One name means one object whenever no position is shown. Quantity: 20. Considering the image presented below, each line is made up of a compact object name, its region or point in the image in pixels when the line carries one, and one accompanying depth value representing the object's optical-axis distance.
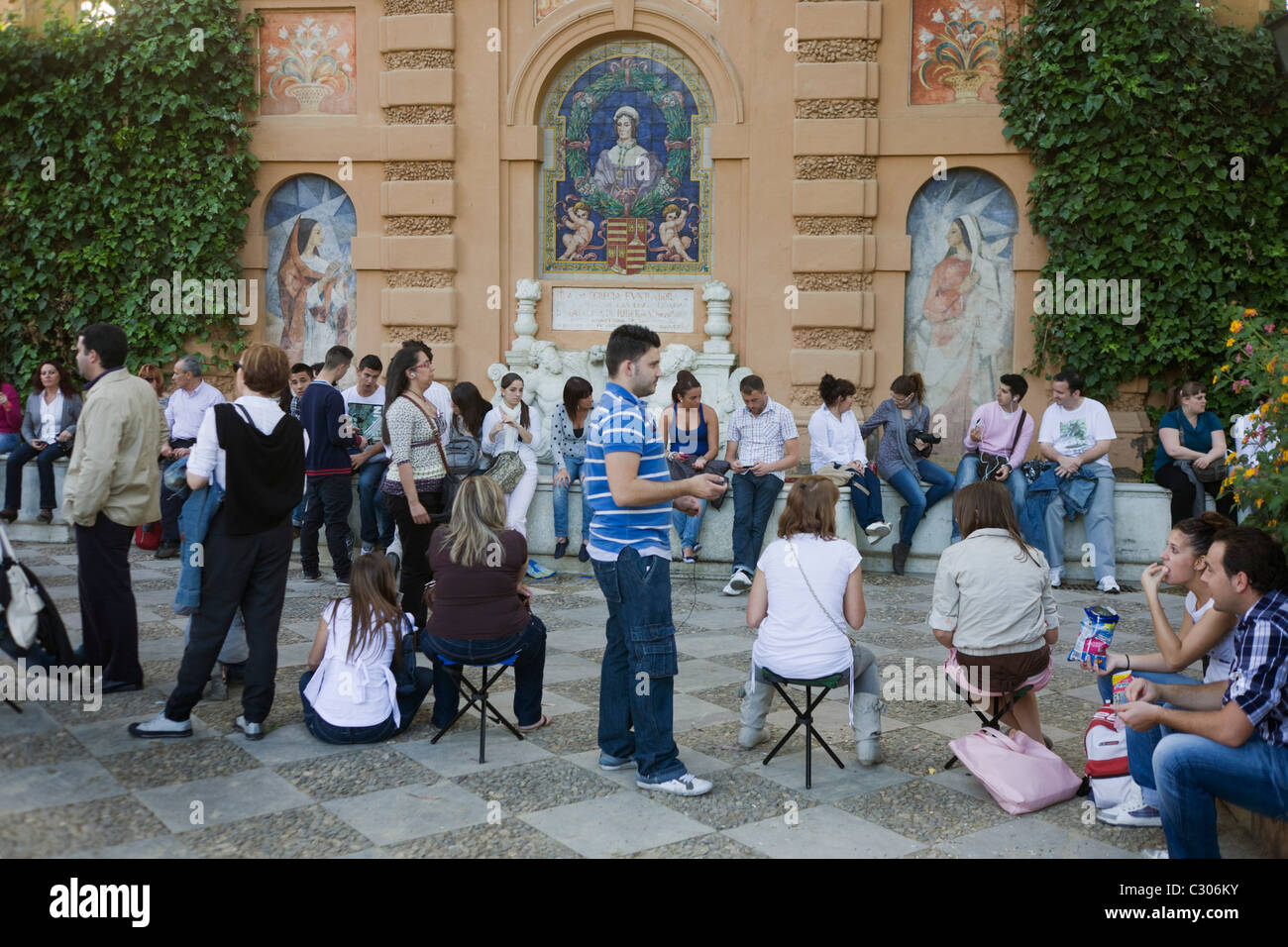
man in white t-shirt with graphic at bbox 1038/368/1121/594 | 10.68
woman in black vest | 5.90
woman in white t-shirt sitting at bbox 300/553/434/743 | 5.88
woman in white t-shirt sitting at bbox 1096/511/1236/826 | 4.80
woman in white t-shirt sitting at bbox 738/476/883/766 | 5.52
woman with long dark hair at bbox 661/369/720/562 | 10.88
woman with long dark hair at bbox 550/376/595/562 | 10.91
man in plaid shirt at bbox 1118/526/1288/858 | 4.06
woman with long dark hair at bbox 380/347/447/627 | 7.54
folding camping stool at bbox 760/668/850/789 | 5.40
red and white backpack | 5.04
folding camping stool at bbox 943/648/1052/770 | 5.50
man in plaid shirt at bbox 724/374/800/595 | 10.55
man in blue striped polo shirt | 5.05
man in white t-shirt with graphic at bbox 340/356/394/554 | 10.62
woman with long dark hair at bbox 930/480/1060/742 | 5.43
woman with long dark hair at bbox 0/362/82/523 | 12.44
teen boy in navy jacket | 9.96
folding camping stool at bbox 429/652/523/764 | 5.68
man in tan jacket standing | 6.52
